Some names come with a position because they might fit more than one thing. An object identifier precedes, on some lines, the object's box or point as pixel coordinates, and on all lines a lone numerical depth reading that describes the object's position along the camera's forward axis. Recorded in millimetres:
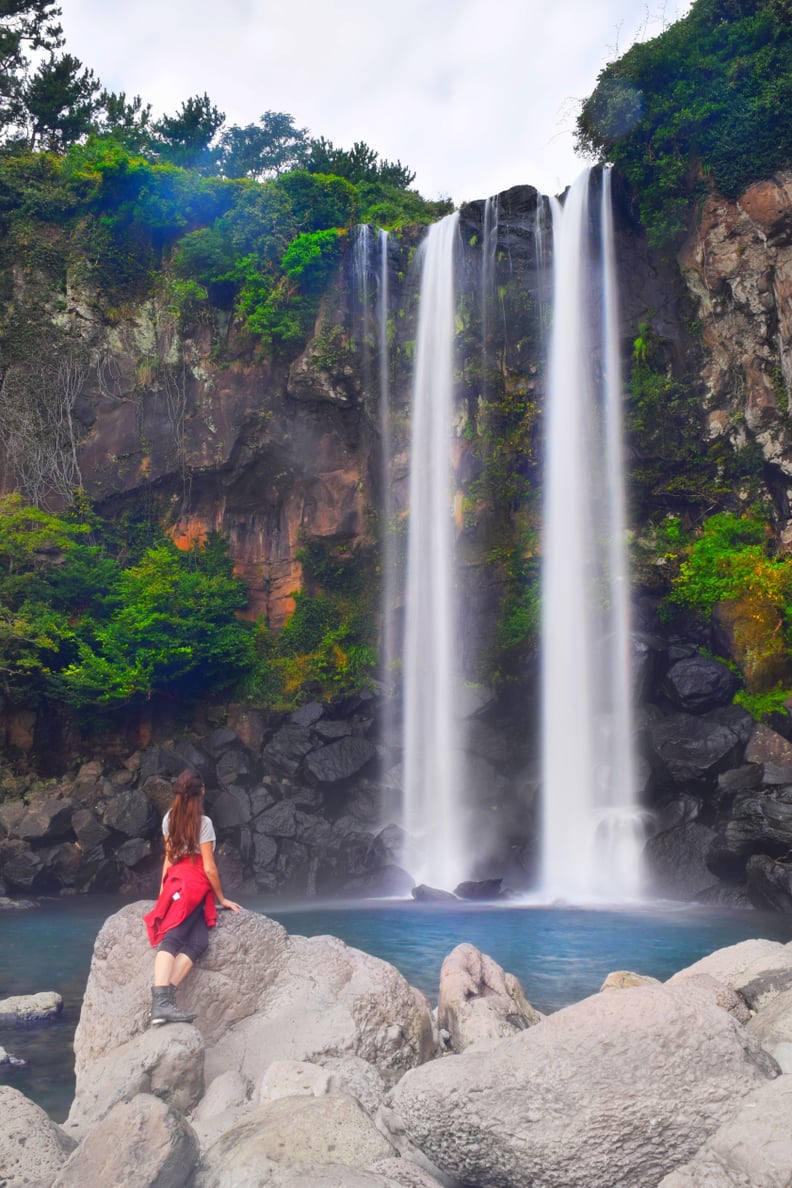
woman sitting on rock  5996
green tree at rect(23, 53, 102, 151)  34906
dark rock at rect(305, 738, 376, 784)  21922
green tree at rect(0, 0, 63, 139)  34312
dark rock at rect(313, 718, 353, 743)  22828
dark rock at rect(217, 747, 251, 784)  22203
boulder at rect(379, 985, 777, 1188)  4250
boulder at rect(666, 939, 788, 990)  6852
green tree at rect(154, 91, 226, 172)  36938
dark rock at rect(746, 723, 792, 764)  17453
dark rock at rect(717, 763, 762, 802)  17500
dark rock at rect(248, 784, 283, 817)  21312
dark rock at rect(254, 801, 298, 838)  20828
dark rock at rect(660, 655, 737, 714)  19859
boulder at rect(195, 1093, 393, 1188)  4250
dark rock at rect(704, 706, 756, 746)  18609
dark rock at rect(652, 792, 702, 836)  18312
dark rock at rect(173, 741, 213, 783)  22406
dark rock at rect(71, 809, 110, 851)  20234
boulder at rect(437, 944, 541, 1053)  6691
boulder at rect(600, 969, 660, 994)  7316
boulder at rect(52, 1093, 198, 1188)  4141
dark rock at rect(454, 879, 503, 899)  18656
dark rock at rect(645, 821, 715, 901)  17469
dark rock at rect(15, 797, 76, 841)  20188
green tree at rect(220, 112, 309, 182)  40438
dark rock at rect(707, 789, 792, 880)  16047
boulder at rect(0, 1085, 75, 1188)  4406
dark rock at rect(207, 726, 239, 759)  23094
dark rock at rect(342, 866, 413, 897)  19906
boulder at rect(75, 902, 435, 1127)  6152
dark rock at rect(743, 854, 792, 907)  15366
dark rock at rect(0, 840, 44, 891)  19453
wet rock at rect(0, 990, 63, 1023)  9328
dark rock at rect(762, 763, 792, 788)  16812
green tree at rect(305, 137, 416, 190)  35531
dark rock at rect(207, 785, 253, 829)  21156
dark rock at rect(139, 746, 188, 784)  22062
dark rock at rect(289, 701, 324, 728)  23109
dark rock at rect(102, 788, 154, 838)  20422
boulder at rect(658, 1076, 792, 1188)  3703
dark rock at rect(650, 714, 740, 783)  18359
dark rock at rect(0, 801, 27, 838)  20266
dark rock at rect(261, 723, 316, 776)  22281
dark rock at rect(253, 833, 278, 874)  20391
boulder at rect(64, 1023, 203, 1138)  5383
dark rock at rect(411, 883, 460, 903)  18422
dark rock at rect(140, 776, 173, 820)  21391
